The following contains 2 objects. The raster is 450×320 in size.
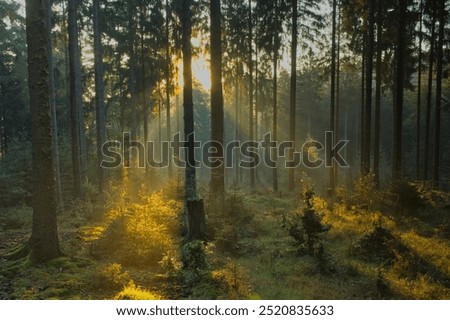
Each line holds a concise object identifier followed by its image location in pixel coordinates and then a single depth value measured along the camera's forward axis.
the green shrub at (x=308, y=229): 8.68
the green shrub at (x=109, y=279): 6.87
